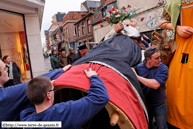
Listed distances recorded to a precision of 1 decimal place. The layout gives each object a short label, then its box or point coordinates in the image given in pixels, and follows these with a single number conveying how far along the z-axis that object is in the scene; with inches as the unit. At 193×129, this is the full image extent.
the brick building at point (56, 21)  1873.3
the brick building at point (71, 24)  1084.2
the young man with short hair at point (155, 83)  78.5
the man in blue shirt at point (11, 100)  56.9
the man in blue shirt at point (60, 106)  46.1
